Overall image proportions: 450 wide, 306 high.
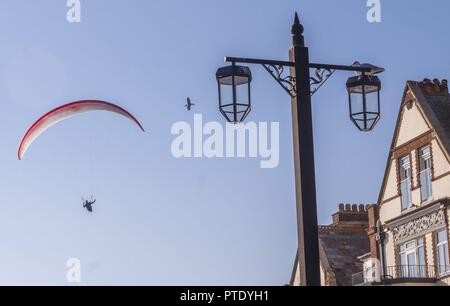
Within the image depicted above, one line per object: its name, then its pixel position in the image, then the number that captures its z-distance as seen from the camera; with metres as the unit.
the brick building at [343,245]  44.25
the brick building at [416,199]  36.78
